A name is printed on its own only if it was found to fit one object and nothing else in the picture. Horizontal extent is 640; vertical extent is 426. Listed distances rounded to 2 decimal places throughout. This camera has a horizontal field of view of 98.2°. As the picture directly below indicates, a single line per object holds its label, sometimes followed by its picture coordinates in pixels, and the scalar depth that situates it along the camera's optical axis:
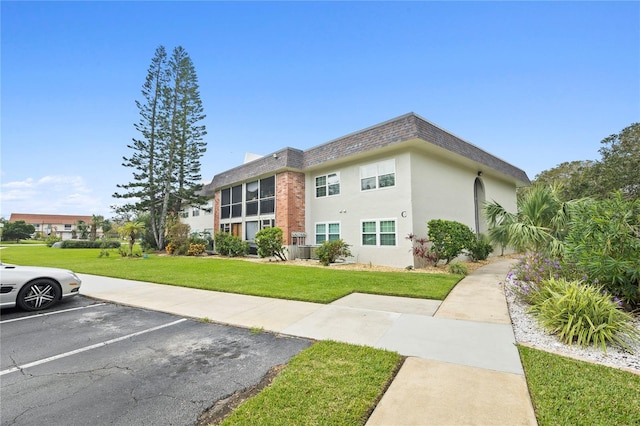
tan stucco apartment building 12.41
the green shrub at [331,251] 13.27
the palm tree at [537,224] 7.09
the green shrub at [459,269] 10.17
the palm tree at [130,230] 20.27
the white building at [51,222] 81.69
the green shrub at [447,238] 11.31
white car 6.11
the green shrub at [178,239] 21.98
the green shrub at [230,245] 19.16
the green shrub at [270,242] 15.38
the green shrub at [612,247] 4.49
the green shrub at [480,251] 14.34
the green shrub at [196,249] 21.12
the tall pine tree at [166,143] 26.67
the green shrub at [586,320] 3.87
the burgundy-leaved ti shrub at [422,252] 11.78
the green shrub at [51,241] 38.08
